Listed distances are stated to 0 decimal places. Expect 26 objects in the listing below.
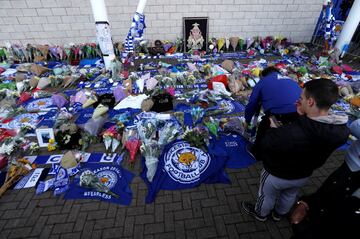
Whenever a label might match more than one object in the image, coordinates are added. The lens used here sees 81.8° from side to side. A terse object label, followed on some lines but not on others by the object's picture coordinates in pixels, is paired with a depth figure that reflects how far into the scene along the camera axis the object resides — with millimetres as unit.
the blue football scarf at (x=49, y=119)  5297
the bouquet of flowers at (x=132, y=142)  4203
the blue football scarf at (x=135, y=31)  7084
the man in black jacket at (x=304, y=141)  1940
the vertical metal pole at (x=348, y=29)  8086
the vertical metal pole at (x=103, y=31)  6723
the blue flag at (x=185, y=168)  3697
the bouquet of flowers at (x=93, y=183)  3557
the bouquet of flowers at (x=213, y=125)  4741
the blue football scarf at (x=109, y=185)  3492
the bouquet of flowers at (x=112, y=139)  4454
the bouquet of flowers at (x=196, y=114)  5260
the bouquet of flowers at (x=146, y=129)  4473
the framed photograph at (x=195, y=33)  9555
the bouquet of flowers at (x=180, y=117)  5088
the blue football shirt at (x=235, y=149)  4088
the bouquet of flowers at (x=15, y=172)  3697
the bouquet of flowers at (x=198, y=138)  4438
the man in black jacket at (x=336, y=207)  1438
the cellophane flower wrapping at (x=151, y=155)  3830
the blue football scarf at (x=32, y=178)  3754
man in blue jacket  3326
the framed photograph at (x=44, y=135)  4457
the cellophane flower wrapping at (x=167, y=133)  4456
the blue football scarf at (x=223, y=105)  5547
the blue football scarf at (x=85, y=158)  4191
